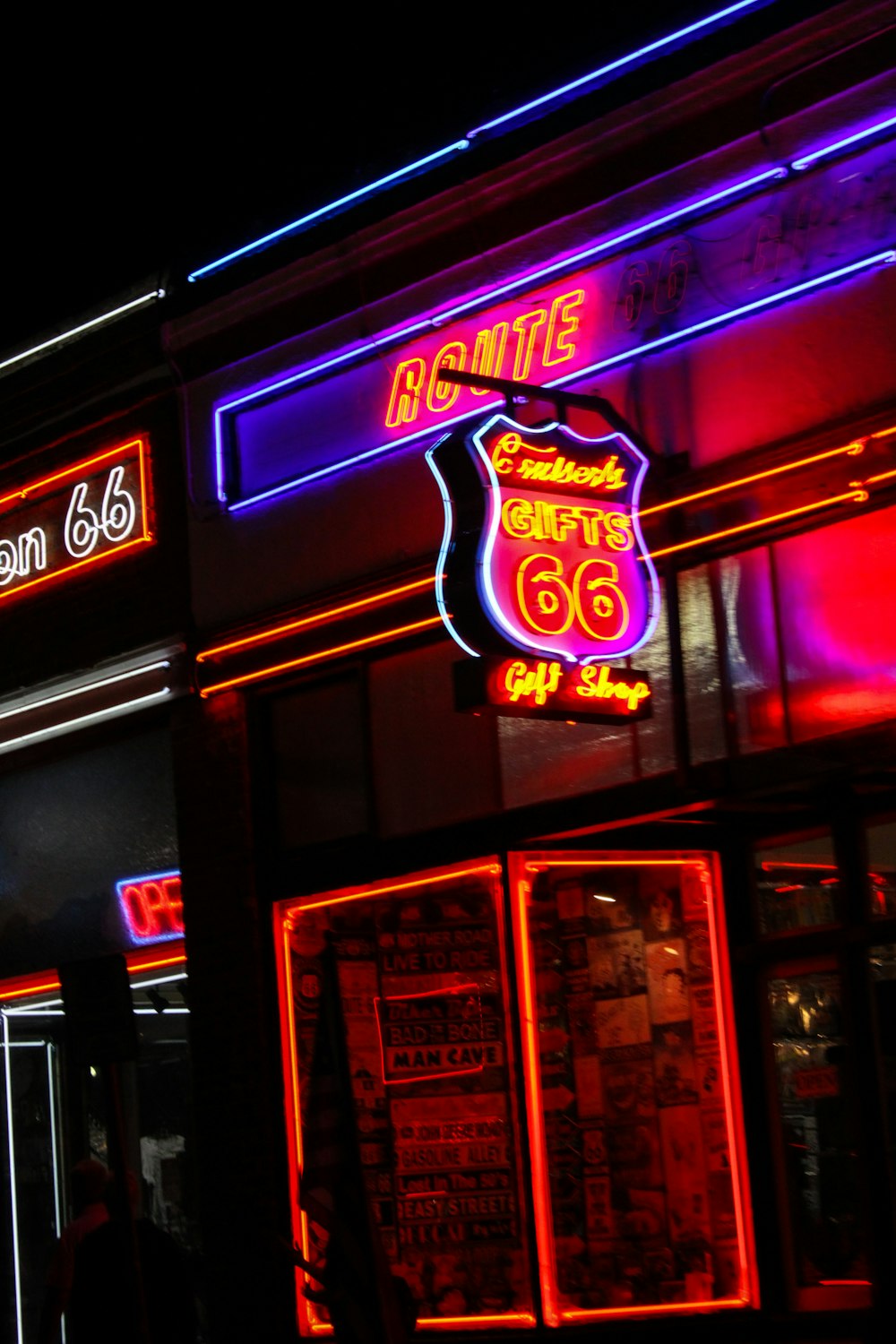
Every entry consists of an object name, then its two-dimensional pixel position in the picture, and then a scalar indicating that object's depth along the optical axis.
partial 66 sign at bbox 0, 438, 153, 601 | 13.55
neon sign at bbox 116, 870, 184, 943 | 13.14
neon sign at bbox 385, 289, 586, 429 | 10.79
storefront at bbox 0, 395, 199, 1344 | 13.15
